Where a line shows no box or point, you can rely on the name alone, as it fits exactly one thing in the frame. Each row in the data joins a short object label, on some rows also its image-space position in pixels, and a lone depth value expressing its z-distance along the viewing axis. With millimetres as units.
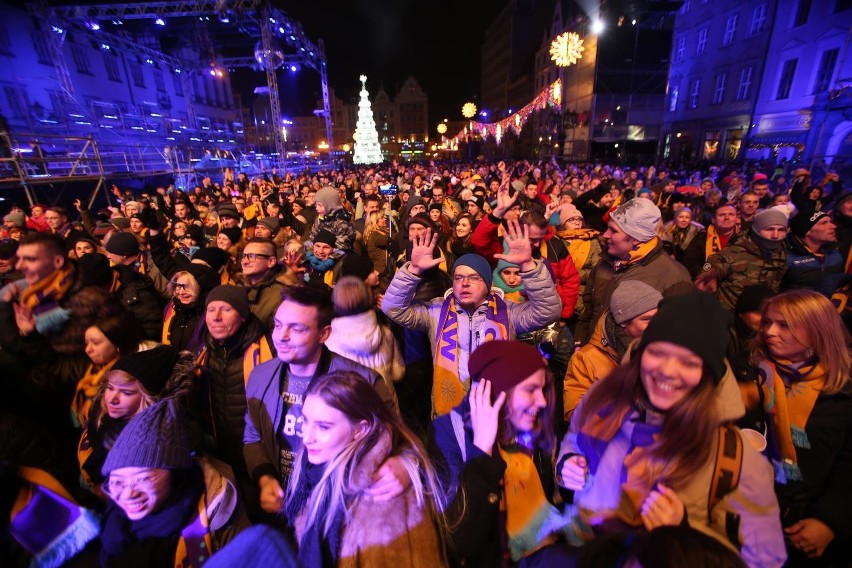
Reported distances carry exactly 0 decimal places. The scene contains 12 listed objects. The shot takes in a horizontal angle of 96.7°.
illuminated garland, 16031
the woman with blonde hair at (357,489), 1423
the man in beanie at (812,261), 3799
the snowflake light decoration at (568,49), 13898
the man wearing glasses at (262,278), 3486
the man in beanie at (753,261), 3629
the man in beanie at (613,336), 2146
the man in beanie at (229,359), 2533
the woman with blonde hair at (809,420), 1888
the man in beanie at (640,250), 3004
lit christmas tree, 54531
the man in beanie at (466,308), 2516
